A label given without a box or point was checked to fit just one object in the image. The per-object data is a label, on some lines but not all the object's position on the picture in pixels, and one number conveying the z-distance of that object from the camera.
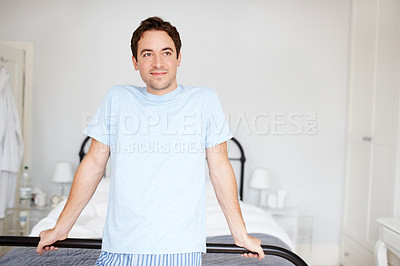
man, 1.14
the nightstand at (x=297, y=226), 3.38
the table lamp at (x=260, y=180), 3.51
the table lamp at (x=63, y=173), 3.45
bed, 1.98
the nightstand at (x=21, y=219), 3.28
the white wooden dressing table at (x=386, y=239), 2.42
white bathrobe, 3.29
